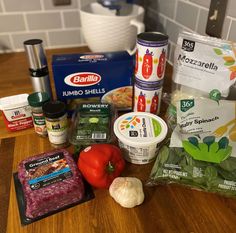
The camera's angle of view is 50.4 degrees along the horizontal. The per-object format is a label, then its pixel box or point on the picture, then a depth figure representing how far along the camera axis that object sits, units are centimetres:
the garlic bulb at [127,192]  51
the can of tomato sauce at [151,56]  64
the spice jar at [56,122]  61
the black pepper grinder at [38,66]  69
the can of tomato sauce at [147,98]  69
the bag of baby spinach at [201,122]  54
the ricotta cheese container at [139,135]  58
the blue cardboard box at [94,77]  70
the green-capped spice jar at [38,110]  65
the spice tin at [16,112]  67
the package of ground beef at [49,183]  49
